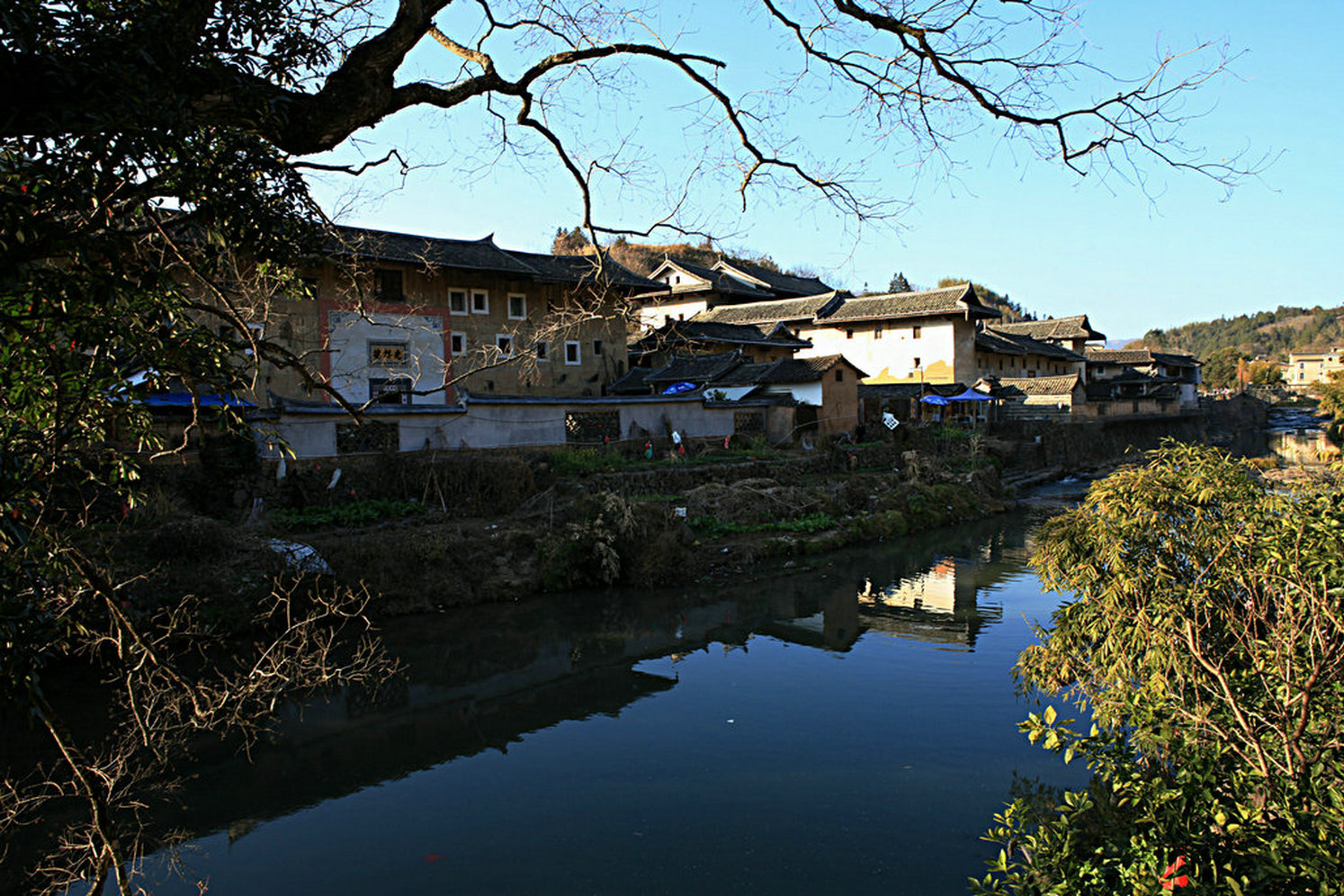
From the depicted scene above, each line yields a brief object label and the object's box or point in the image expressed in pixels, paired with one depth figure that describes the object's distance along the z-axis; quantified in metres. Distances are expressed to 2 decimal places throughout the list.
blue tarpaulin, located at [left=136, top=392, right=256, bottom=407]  13.54
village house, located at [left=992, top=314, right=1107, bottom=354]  43.88
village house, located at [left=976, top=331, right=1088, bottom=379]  34.94
